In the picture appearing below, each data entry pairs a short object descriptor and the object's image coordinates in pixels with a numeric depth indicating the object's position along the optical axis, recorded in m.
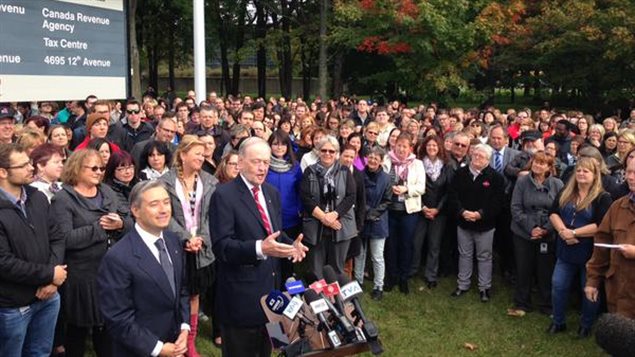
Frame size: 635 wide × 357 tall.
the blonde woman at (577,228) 5.77
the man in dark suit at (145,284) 3.16
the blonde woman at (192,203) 4.95
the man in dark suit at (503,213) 7.38
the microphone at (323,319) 2.86
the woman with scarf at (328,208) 6.30
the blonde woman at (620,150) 6.69
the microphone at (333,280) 3.05
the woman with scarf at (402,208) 7.15
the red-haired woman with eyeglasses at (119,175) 5.10
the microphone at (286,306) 3.02
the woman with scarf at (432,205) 7.31
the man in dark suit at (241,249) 3.76
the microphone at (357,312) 2.92
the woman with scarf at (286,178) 6.37
